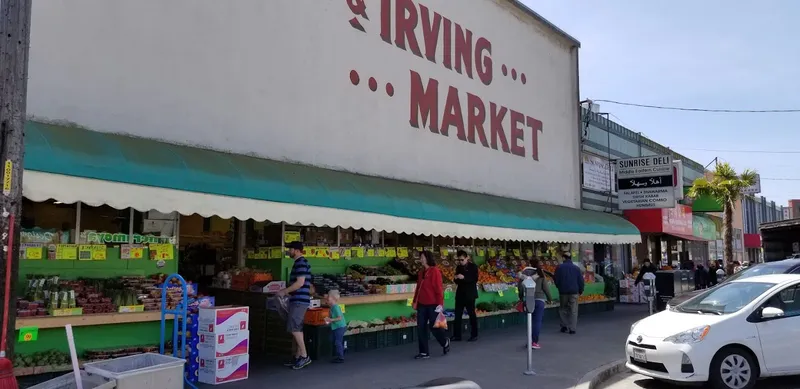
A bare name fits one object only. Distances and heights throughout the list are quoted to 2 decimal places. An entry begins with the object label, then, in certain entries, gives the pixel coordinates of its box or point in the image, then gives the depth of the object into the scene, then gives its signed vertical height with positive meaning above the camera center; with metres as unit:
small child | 9.35 -1.33
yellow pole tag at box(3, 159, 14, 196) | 4.54 +0.50
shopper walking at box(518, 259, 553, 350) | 10.98 -1.15
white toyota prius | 7.57 -1.33
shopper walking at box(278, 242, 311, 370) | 8.71 -0.86
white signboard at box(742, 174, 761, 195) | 28.13 +2.56
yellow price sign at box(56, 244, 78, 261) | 7.37 -0.13
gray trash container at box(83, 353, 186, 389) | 4.86 -1.13
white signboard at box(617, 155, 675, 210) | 18.44 +1.89
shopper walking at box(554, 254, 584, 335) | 13.13 -1.11
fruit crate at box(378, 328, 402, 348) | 10.95 -1.81
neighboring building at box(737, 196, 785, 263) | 41.52 +2.07
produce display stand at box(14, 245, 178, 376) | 6.81 -0.99
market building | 7.18 +1.47
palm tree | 26.27 +2.35
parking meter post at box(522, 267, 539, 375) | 8.65 -0.82
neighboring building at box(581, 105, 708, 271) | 20.38 +1.62
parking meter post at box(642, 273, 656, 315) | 14.90 -1.17
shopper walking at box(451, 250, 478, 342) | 11.52 -0.91
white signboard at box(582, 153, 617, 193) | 20.25 +2.37
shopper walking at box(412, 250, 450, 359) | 9.73 -0.96
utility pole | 4.54 +0.99
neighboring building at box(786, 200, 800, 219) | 54.91 +2.99
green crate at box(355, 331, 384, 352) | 10.47 -1.80
